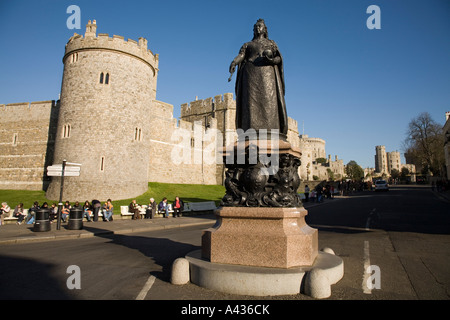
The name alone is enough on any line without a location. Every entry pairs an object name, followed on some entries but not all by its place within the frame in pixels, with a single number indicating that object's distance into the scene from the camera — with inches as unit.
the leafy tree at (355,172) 3262.8
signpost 450.0
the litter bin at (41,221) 424.5
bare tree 1988.2
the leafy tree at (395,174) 4050.4
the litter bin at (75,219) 449.1
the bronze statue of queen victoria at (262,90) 206.7
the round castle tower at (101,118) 836.0
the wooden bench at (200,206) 760.1
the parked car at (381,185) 1584.6
